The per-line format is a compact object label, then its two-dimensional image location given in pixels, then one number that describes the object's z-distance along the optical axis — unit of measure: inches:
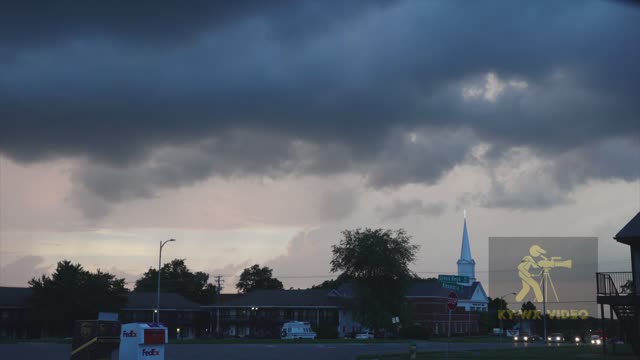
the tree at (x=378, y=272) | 3806.6
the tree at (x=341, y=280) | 3961.6
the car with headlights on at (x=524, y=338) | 3234.3
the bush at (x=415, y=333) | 3656.5
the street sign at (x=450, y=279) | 1316.4
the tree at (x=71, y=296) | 3535.9
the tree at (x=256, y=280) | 6633.9
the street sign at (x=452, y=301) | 1253.9
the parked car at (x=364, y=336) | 3615.4
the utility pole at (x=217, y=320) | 4414.9
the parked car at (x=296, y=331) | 3585.1
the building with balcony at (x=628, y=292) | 1530.5
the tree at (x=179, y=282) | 6107.3
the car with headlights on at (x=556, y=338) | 3302.2
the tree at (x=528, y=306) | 5189.0
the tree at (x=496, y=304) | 5948.3
